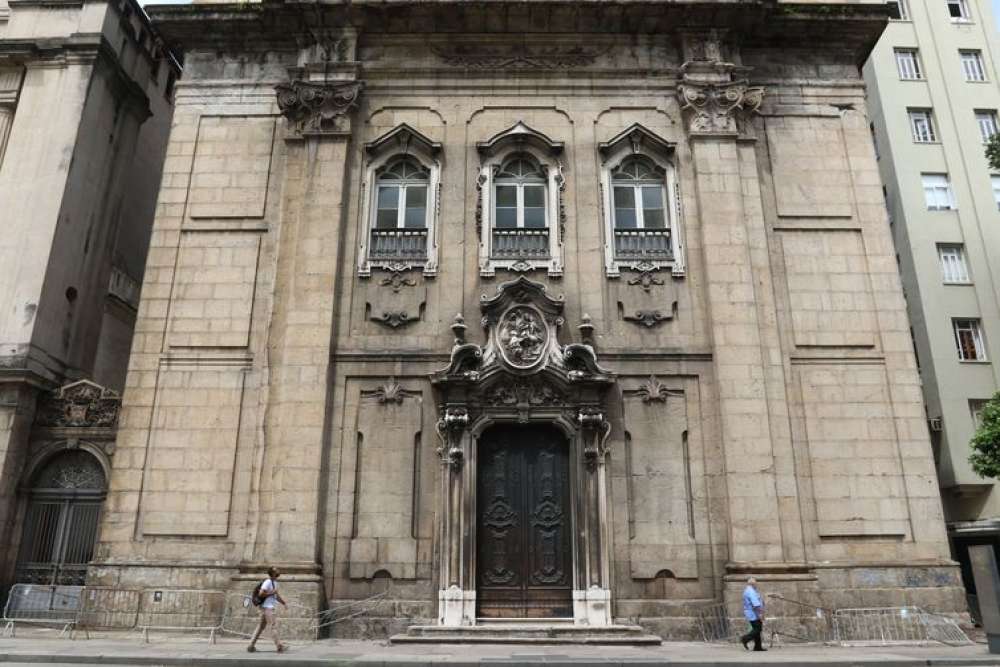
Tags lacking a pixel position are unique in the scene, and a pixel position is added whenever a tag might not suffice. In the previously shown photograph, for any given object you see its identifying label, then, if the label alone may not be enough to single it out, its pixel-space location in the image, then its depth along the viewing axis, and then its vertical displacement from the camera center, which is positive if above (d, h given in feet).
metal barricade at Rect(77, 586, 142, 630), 44.39 -1.11
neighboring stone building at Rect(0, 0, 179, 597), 50.67 +24.93
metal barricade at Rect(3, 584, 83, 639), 46.96 -0.89
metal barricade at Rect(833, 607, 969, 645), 42.78 -2.00
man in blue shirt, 39.65 -1.20
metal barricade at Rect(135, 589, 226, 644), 44.42 -1.17
